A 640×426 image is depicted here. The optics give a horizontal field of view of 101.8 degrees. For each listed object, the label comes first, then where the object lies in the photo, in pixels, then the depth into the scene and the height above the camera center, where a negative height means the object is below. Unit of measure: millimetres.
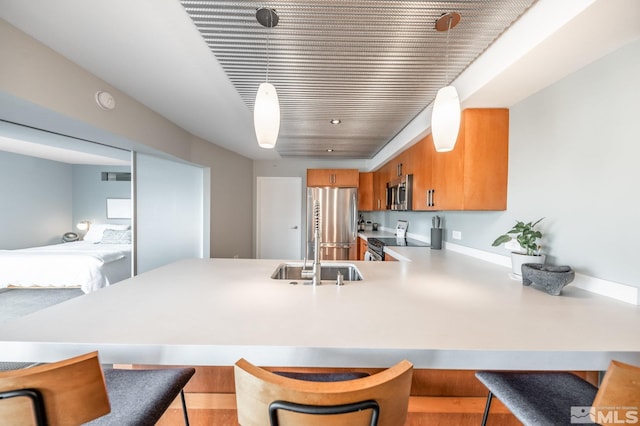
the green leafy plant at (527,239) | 1592 -179
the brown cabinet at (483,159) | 1985 +390
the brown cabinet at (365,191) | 5219 +349
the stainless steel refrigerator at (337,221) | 4820 -238
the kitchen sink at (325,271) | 1910 -479
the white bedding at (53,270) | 3670 -925
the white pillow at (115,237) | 4996 -607
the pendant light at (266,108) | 1296 +498
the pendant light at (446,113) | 1312 +490
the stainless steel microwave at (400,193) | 3035 +207
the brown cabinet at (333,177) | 4961 +593
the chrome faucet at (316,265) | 1476 -345
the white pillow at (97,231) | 5402 -537
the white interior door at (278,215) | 5539 -157
